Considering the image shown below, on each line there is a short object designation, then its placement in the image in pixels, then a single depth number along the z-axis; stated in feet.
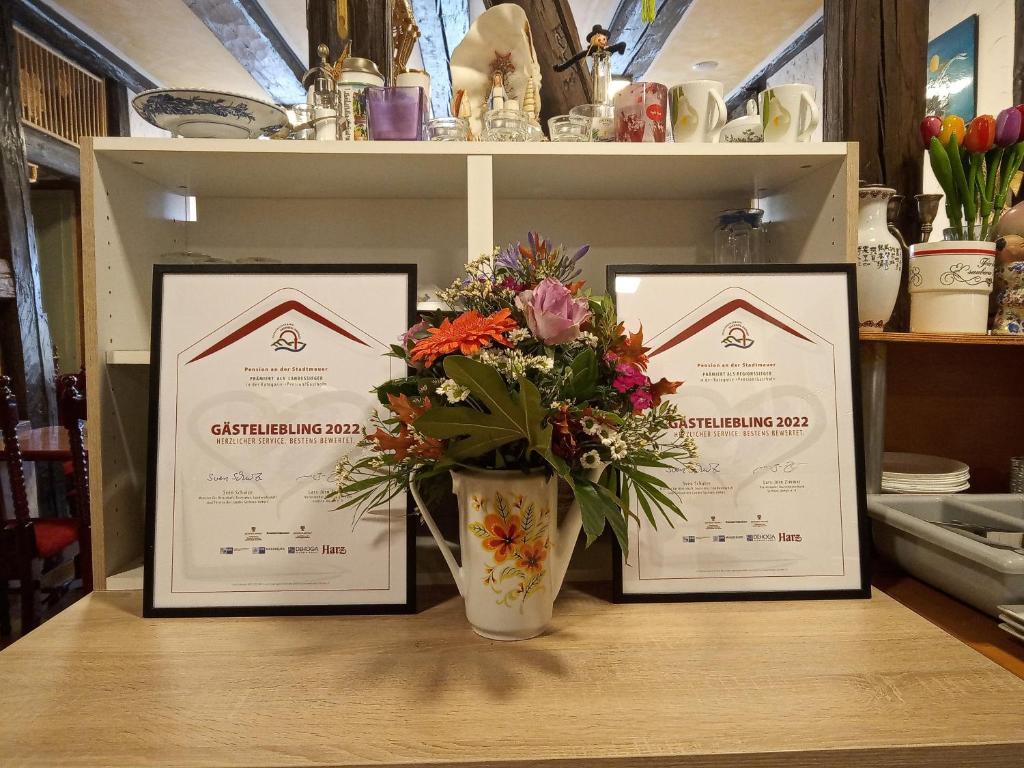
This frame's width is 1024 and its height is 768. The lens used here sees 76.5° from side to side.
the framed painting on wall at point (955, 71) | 9.18
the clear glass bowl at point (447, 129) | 3.31
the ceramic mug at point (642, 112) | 3.27
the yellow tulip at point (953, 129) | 3.73
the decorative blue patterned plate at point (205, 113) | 3.17
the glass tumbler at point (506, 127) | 3.31
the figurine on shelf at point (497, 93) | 3.57
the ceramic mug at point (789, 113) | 3.27
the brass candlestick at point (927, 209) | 3.91
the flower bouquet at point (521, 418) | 2.39
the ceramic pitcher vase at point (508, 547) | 2.63
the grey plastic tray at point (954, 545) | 2.87
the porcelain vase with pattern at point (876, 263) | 3.48
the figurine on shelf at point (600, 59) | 3.69
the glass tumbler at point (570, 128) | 3.36
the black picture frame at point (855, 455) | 3.05
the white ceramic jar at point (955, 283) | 3.58
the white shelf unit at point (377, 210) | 3.10
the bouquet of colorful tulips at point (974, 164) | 3.67
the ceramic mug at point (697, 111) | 3.31
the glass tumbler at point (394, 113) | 3.19
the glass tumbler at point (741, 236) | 3.77
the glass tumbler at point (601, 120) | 3.44
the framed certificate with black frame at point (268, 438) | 2.97
